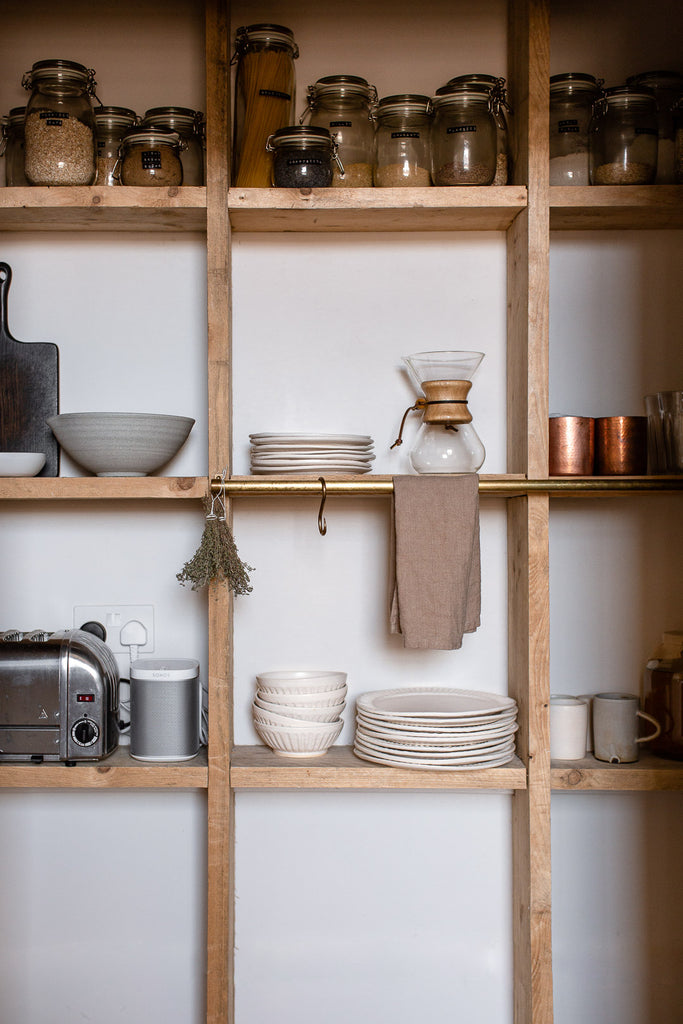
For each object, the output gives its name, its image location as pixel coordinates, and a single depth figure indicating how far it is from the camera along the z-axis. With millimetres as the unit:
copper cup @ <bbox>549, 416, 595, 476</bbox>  1723
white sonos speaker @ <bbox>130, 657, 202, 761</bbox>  1699
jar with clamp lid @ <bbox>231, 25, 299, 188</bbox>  1742
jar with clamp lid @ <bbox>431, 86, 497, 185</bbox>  1711
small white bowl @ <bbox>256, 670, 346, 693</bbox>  1761
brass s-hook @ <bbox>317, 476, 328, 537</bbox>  1653
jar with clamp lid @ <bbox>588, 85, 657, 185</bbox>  1708
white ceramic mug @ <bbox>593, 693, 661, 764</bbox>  1733
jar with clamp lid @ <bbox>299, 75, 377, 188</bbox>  1769
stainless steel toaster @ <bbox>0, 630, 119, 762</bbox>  1675
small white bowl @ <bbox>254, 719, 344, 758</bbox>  1733
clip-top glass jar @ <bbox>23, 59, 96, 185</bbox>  1688
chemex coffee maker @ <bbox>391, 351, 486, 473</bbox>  1714
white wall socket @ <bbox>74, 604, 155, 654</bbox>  1931
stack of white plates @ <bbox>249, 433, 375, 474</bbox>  1702
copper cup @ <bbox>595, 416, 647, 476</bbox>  1720
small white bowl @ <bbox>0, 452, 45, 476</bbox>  1700
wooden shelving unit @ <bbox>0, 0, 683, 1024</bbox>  1668
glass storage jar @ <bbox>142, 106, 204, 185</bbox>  1774
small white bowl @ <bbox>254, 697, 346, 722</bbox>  1735
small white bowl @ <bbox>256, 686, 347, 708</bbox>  1739
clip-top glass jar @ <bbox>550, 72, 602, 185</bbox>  1758
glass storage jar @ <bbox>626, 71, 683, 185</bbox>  1770
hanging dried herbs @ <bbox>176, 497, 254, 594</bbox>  1625
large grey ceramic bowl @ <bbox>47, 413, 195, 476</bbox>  1679
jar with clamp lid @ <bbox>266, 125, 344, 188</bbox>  1675
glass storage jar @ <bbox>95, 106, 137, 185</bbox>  1780
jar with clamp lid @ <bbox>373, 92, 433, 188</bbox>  1736
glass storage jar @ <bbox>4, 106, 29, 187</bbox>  1783
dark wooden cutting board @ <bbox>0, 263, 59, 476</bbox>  1864
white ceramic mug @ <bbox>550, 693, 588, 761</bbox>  1770
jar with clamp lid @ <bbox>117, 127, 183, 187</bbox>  1720
